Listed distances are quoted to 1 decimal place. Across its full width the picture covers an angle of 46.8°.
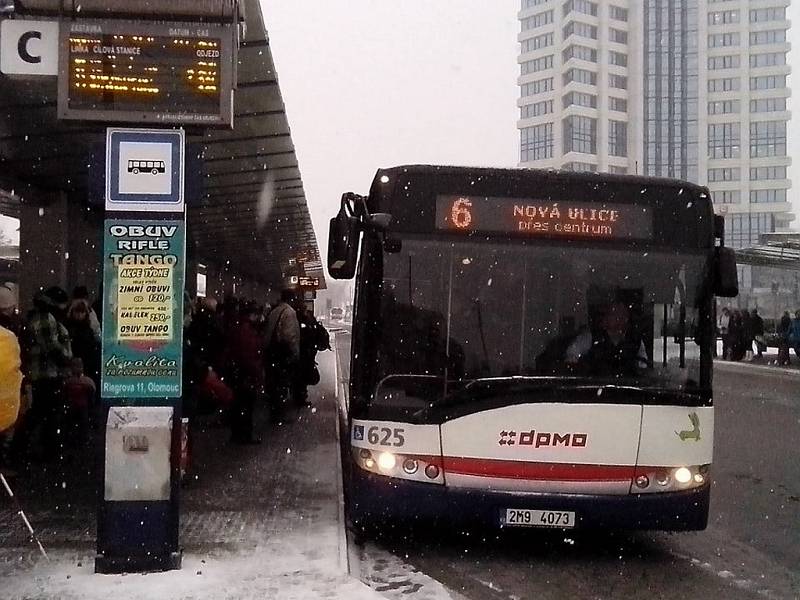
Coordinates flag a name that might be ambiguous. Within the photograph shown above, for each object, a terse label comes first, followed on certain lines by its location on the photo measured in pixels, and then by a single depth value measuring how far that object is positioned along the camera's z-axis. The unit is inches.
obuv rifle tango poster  226.7
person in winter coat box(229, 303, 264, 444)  420.5
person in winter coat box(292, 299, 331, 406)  592.4
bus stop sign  227.0
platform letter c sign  248.7
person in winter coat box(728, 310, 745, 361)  1290.6
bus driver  253.0
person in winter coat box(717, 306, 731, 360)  1343.5
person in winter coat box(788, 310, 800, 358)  1101.7
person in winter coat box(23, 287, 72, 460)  351.3
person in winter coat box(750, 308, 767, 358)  1273.7
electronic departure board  227.8
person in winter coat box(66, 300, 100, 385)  401.7
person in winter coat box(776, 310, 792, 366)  1162.0
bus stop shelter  260.7
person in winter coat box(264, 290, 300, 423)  486.6
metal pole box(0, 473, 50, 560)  251.9
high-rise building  3988.7
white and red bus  247.9
